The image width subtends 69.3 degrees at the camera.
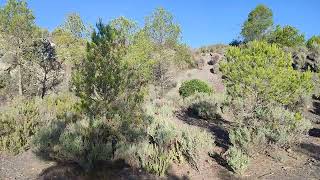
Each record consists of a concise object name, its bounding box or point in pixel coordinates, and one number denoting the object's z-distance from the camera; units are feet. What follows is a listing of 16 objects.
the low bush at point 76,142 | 17.15
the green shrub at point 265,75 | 21.62
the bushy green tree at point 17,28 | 38.46
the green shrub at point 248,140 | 19.29
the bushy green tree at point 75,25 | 55.23
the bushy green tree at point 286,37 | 80.49
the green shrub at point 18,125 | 20.56
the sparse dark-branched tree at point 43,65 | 43.42
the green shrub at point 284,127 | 20.47
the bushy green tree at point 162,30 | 50.41
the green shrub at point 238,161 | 17.13
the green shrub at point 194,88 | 45.79
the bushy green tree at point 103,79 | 20.54
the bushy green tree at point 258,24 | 85.11
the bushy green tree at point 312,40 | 77.29
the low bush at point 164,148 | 16.92
